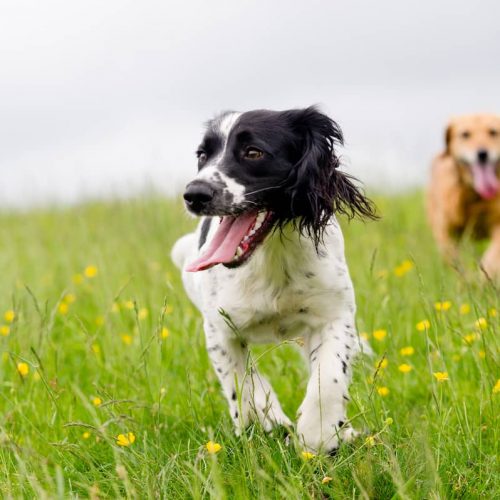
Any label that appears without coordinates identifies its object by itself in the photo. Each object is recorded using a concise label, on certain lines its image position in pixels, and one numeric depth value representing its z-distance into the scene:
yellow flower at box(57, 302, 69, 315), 5.38
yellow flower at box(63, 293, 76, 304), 5.47
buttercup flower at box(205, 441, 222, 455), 2.25
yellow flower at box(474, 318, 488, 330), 3.00
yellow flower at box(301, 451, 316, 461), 2.56
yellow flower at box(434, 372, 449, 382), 2.82
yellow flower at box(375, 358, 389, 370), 3.29
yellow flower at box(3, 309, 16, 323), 4.47
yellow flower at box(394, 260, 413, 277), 5.75
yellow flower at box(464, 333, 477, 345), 3.79
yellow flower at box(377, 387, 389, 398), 3.47
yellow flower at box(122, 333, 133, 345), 4.40
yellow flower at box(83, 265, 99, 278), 5.68
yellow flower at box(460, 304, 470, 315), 4.67
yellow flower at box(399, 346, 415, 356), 3.84
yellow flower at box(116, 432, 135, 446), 2.70
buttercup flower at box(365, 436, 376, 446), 2.60
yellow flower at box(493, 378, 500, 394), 3.00
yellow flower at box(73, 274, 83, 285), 6.44
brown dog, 7.70
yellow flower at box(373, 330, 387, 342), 3.97
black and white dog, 2.99
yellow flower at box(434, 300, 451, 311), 3.71
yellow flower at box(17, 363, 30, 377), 3.53
